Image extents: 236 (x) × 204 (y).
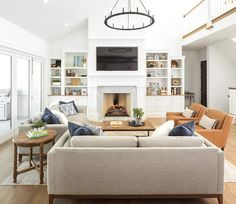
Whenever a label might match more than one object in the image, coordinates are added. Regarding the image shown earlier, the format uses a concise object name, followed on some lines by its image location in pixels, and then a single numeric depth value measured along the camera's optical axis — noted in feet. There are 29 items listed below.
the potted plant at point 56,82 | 28.81
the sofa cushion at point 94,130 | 9.88
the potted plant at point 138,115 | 17.25
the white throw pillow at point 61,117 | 14.74
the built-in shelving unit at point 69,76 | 28.66
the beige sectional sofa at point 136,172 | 8.43
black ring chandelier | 26.16
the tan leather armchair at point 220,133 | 14.40
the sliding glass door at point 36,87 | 24.89
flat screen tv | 26.14
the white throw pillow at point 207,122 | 15.17
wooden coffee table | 16.10
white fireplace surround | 26.71
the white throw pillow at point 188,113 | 19.61
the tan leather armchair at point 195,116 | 18.44
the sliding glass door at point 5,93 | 18.45
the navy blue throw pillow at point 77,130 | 9.59
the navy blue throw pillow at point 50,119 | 14.15
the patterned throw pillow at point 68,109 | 20.81
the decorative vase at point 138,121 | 17.27
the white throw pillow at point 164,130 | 10.06
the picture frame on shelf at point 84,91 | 28.95
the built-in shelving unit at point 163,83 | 28.78
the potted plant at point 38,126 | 11.62
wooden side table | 10.56
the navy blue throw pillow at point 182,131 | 9.53
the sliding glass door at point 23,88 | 21.17
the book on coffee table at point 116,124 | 16.88
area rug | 10.82
